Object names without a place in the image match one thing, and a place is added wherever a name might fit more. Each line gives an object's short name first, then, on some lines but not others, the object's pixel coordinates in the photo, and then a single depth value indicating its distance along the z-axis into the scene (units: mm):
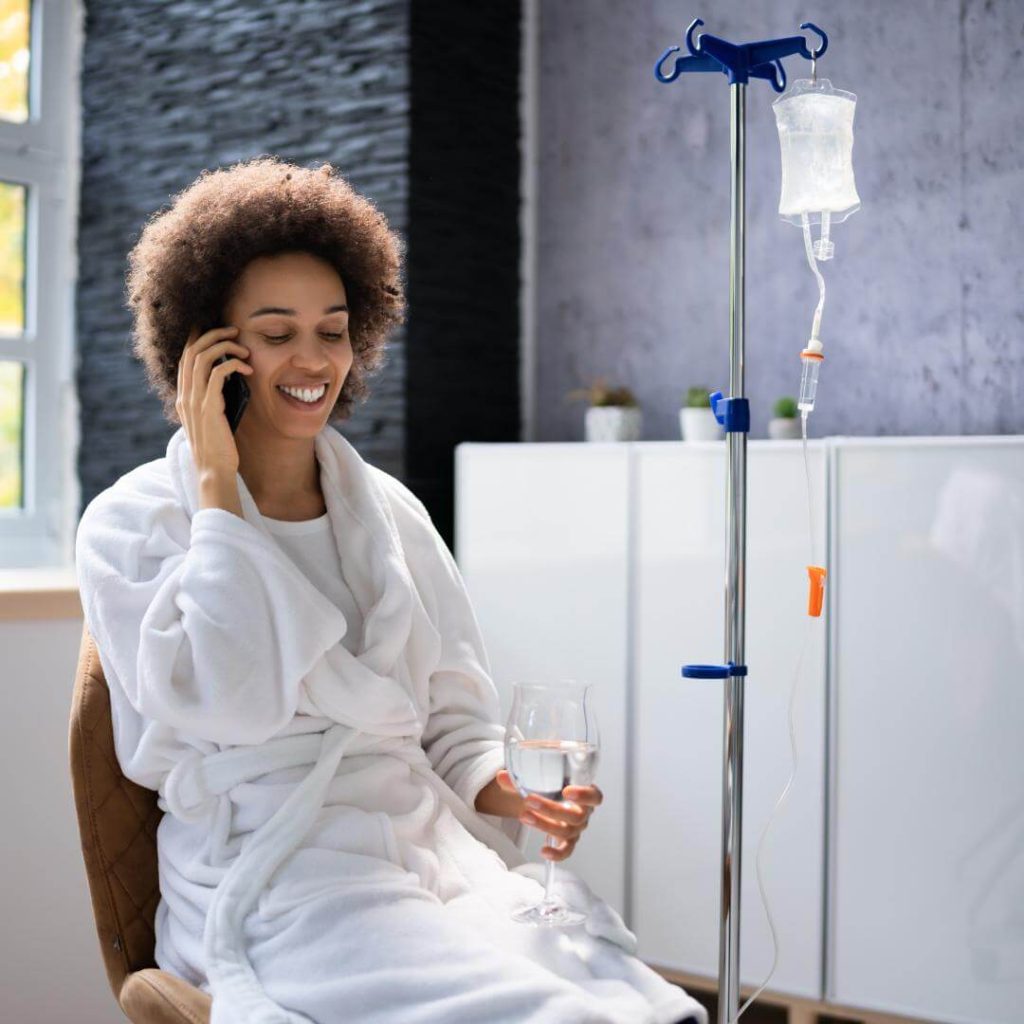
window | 4266
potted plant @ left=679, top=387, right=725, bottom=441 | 3381
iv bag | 1878
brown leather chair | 1822
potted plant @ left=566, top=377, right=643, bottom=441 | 3635
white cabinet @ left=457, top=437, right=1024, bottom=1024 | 2902
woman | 1631
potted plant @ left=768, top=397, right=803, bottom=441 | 3322
